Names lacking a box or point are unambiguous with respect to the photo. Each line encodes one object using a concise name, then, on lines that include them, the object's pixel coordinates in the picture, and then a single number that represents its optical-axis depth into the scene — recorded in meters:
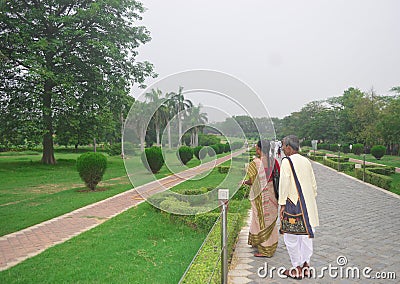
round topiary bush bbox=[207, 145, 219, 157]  16.21
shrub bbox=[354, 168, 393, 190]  11.48
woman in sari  4.48
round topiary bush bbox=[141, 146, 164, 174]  13.96
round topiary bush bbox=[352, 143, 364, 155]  33.61
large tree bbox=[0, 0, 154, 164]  16.52
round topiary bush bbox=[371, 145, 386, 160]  25.52
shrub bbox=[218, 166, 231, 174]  14.38
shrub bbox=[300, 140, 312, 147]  52.98
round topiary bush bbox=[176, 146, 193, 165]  18.55
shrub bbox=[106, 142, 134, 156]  28.71
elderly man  3.77
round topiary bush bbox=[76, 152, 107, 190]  10.78
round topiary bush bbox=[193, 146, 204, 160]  21.32
